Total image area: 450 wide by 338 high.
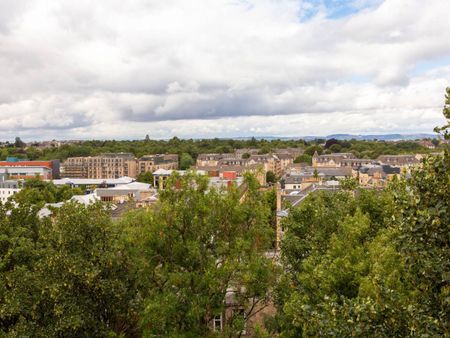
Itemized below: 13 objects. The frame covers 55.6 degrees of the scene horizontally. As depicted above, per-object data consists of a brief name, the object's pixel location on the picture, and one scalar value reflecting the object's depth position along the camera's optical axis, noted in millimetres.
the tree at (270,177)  142200
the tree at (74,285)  16547
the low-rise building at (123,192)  93944
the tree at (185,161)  179700
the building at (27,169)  142250
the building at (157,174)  126425
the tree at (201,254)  16422
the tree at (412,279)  8609
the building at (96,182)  125375
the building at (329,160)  158500
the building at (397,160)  139325
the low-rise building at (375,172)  112875
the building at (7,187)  113625
